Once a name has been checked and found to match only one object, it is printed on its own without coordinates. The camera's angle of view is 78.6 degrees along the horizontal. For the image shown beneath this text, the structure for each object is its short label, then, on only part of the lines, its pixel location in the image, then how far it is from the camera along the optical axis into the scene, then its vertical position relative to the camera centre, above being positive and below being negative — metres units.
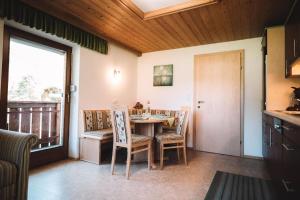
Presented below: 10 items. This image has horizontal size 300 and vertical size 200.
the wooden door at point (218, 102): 3.72 +0.03
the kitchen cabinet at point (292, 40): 2.03 +0.79
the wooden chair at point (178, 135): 2.91 -0.53
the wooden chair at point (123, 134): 2.47 -0.44
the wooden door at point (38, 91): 2.53 +0.16
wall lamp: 4.16 +0.67
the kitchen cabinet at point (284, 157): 1.19 -0.44
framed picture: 4.48 +0.70
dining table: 3.06 -0.47
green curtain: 2.26 +1.14
